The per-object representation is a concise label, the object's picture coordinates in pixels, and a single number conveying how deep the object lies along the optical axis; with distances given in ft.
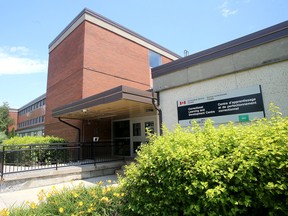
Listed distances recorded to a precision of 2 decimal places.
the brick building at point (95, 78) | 39.83
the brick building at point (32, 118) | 93.73
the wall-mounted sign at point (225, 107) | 18.39
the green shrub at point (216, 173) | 7.59
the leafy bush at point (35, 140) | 39.14
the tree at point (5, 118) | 117.19
